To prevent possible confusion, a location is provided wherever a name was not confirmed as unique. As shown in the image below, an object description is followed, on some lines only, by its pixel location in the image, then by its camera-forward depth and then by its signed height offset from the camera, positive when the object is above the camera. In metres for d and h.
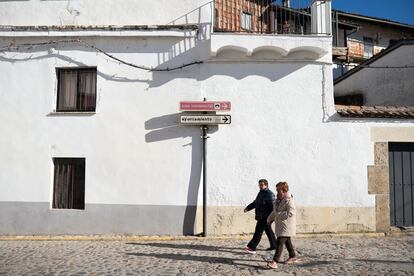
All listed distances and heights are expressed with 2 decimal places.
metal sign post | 9.20 +1.17
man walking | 7.62 -0.90
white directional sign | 9.19 +1.13
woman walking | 6.55 -0.91
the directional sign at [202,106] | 9.29 +1.47
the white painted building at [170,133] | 9.41 +0.84
